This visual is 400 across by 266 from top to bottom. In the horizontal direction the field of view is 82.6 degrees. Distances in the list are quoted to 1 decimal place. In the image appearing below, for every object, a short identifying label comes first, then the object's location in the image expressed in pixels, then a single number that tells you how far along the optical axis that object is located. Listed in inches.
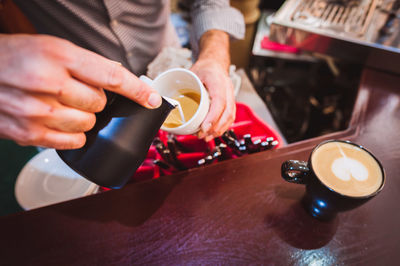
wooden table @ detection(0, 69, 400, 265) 25.6
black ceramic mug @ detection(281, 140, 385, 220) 22.3
